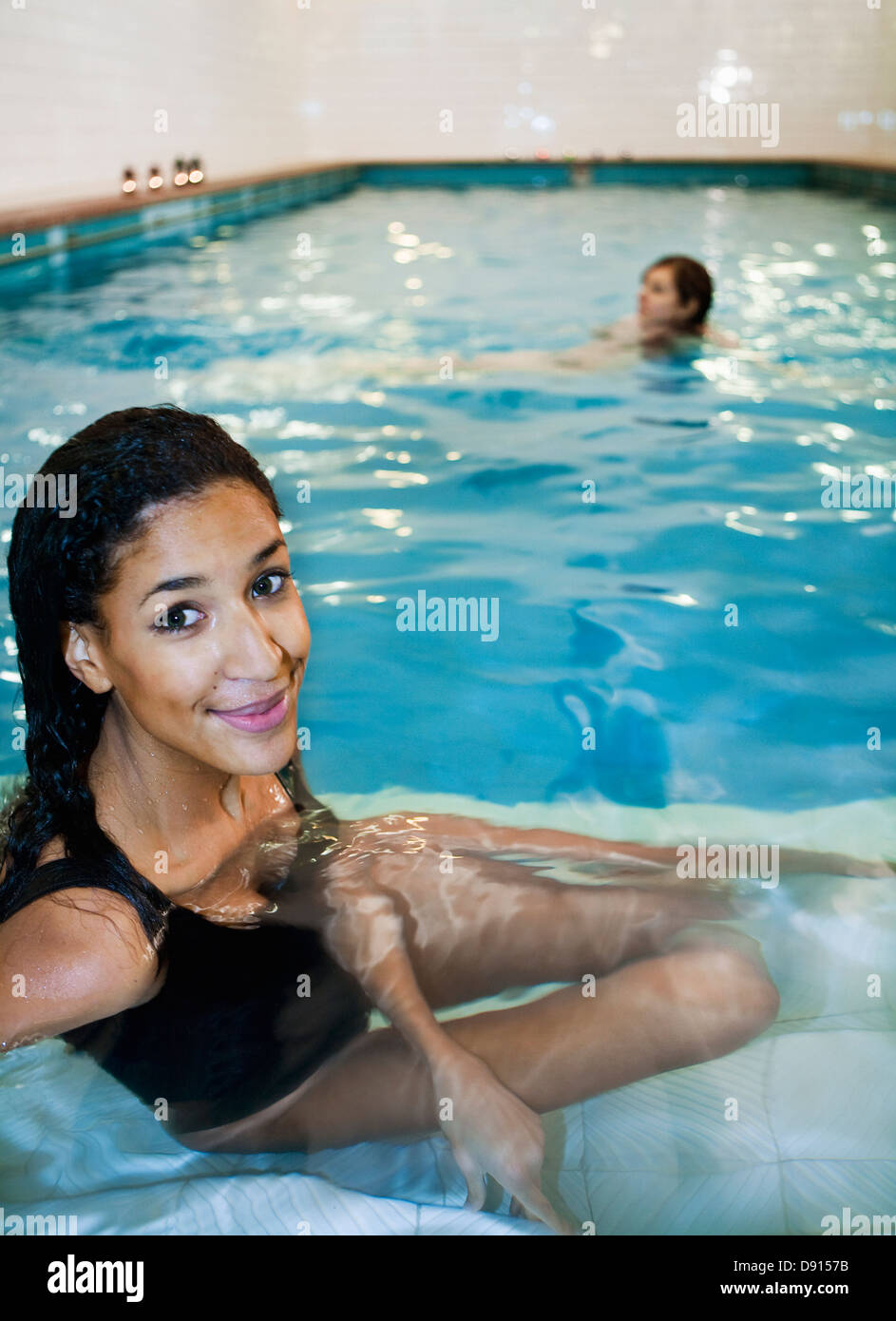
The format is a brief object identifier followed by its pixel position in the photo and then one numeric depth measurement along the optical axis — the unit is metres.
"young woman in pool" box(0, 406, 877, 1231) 1.55
